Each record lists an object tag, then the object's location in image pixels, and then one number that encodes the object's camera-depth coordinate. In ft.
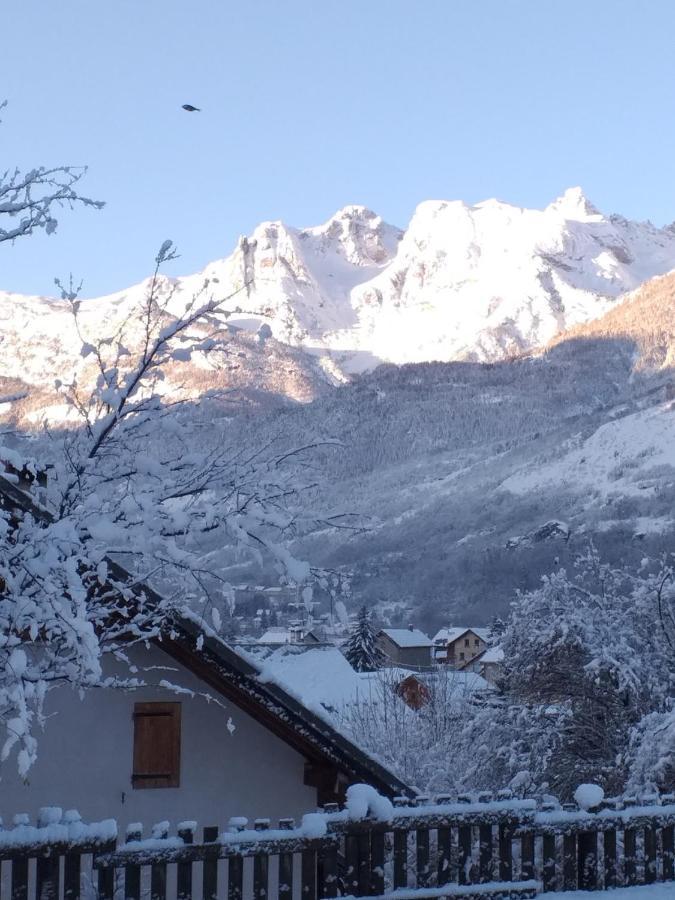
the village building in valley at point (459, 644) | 359.46
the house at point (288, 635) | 273.23
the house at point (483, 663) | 246.27
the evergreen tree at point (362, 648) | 231.50
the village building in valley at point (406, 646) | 318.86
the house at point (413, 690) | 156.46
